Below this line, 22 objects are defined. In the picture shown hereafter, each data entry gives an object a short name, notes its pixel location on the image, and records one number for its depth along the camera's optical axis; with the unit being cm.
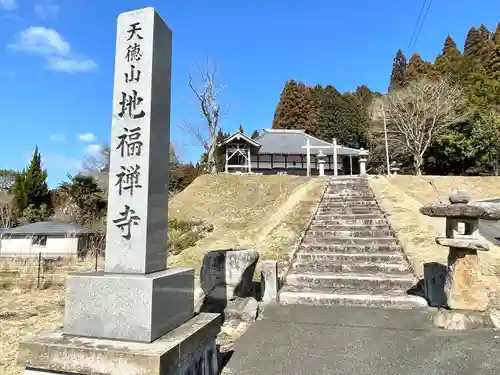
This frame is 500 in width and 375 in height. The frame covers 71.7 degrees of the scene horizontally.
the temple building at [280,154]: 2559
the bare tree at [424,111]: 2461
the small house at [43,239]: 1486
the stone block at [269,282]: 552
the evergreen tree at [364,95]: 3932
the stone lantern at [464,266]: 428
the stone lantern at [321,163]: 2103
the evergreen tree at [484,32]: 3804
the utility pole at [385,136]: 2637
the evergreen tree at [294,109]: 4025
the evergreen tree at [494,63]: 2827
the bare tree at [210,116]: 2430
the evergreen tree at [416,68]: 3429
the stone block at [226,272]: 495
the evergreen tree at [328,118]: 3653
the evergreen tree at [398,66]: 4218
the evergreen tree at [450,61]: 3024
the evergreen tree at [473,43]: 3512
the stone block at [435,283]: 511
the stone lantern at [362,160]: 1983
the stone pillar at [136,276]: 228
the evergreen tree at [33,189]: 2152
